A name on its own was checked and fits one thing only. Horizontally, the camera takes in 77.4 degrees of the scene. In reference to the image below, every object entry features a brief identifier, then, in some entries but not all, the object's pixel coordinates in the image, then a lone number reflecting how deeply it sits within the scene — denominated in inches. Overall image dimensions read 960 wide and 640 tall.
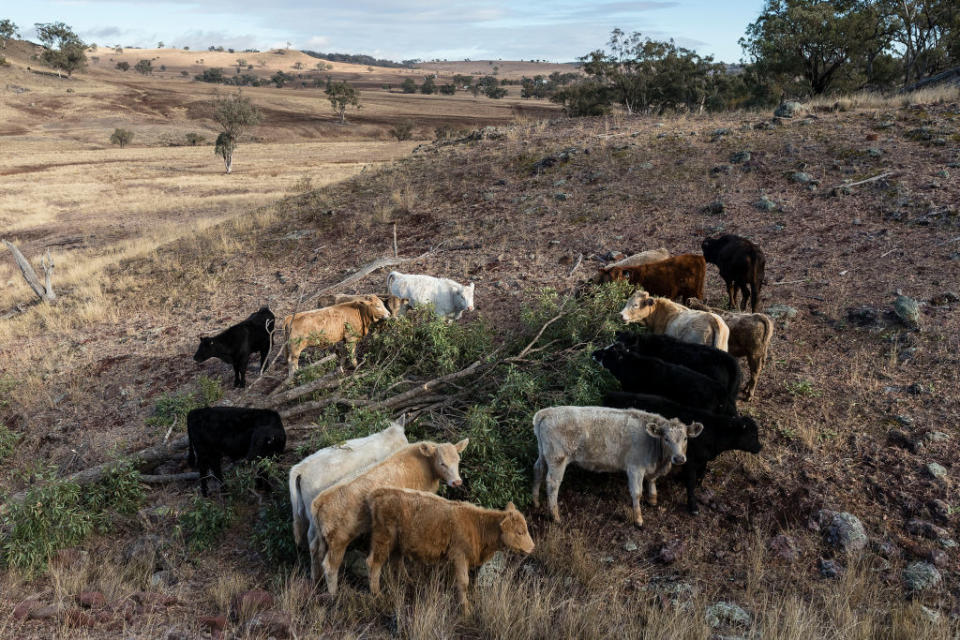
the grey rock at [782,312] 398.9
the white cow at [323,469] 236.1
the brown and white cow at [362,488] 223.8
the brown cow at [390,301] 428.1
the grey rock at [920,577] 211.3
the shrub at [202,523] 253.4
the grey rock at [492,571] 226.7
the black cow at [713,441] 259.8
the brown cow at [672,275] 419.2
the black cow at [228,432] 288.8
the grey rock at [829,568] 222.4
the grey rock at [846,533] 230.4
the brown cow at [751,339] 331.3
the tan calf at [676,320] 334.6
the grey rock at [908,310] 360.5
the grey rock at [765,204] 559.1
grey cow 257.4
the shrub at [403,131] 2731.3
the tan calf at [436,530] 220.7
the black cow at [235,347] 386.9
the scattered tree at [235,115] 1961.1
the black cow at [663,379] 294.5
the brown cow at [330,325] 376.2
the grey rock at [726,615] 203.2
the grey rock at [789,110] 756.6
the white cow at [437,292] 438.0
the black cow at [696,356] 305.7
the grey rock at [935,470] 256.5
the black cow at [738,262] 400.5
